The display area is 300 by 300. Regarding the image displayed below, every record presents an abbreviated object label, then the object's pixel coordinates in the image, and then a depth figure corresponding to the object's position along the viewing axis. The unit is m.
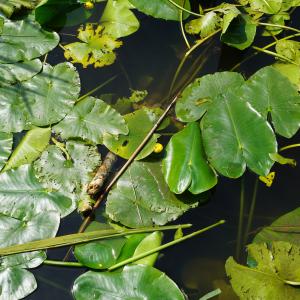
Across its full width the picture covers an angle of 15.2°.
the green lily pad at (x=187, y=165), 3.01
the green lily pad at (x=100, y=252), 2.95
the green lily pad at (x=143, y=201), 3.02
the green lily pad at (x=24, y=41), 3.28
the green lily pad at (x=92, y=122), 3.14
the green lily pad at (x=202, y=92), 3.17
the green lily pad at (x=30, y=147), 3.11
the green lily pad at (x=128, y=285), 2.89
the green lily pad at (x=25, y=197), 3.03
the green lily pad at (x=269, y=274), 2.91
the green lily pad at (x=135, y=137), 3.12
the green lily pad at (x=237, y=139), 3.05
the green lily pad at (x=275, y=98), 3.13
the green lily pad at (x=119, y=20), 3.38
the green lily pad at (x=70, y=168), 3.06
